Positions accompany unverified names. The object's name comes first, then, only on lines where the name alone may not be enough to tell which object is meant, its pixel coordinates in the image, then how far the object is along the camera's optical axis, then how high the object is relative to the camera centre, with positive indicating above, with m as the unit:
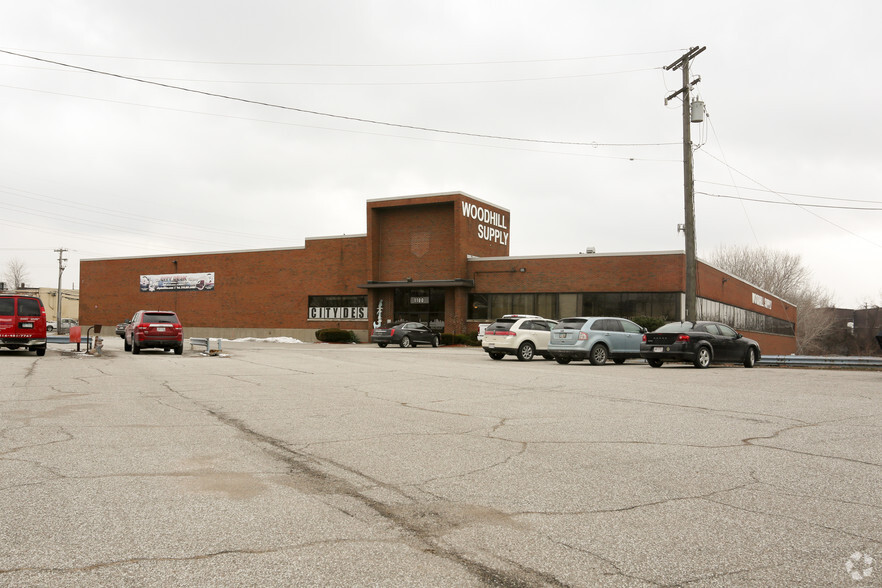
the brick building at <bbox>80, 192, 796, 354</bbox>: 40.53 +3.06
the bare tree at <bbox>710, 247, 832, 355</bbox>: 81.06 +6.02
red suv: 27.88 -0.25
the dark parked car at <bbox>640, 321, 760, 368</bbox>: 21.02 -0.37
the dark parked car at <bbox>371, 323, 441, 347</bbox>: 37.72 -0.38
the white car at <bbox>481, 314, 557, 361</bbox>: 25.83 -0.27
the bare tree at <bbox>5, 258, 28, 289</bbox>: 124.94 +8.52
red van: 24.91 +0.01
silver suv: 22.55 -0.30
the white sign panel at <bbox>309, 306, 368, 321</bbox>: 49.22 +1.01
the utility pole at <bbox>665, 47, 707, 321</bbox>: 25.83 +4.69
